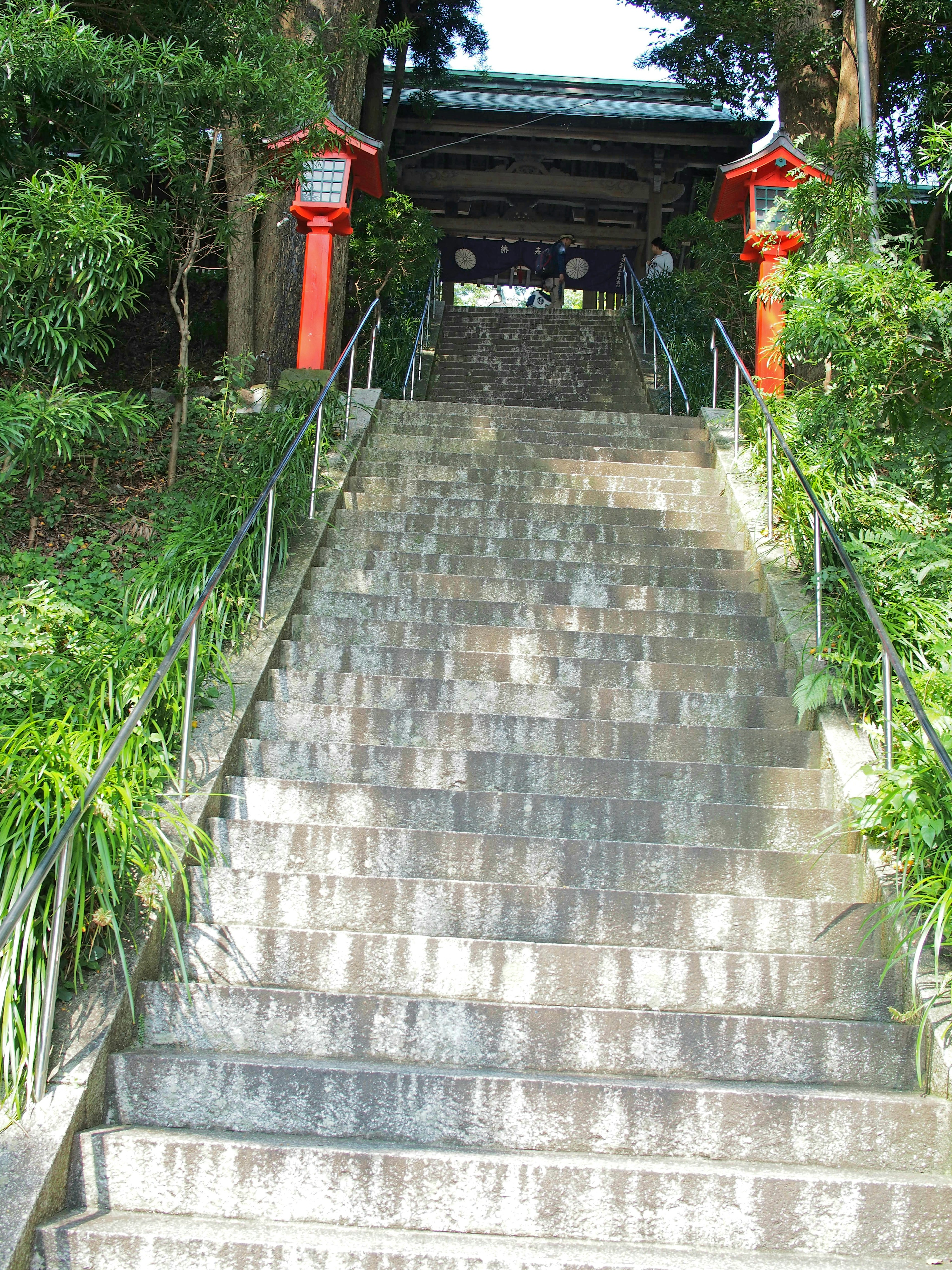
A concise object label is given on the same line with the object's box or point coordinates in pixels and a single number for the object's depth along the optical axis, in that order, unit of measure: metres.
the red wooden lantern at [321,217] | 7.29
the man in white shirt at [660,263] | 12.98
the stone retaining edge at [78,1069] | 2.35
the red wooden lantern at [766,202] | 7.26
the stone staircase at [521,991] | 2.51
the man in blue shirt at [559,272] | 16.14
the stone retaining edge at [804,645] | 2.86
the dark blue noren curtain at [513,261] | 18.28
